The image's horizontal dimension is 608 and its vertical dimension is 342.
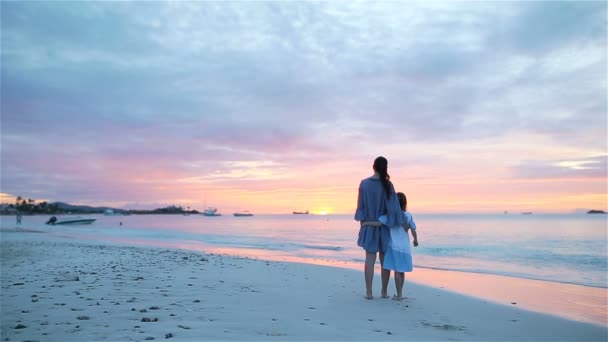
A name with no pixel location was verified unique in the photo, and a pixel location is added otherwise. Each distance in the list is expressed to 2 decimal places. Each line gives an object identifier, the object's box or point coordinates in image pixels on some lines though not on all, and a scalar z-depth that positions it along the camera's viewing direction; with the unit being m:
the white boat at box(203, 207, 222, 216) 186.07
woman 6.20
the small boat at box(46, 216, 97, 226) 52.09
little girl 6.39
